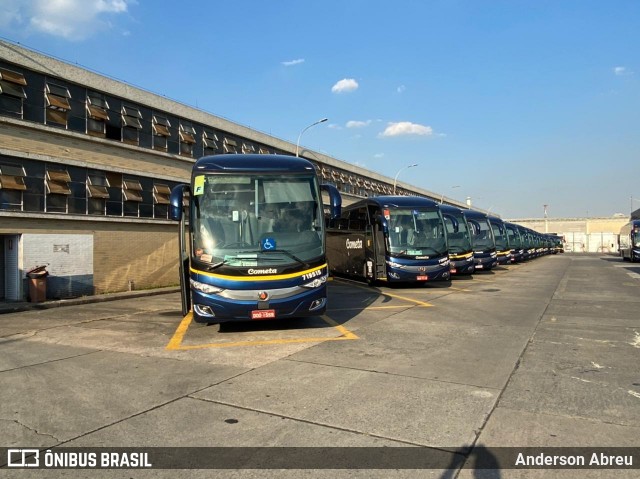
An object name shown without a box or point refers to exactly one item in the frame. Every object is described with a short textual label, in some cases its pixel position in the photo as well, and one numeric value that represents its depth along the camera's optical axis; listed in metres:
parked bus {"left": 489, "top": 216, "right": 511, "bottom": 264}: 32.75
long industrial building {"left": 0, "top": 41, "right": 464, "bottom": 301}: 17.58
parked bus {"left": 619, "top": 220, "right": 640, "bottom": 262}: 38.44
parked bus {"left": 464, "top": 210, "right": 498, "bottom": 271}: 26.94
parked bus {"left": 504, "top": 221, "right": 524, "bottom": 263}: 38.69
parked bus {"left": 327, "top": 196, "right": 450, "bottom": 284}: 17.20
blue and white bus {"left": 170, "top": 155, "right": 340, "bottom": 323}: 8.63
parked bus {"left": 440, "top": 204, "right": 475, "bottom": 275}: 22.50
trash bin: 17.05
